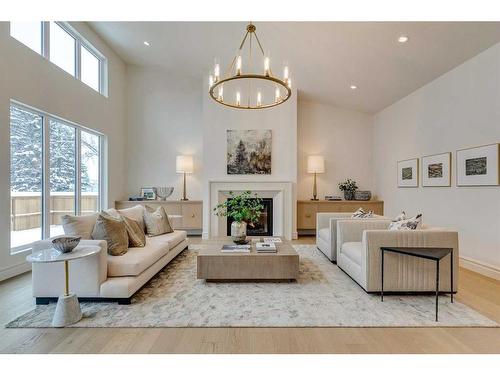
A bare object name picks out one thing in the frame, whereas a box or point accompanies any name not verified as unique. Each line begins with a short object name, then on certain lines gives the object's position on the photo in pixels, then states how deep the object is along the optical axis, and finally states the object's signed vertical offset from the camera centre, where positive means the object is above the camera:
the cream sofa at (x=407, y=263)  2.73 -0.78
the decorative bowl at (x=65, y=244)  2.23 -0.48
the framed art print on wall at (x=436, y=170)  4.07 +0.28
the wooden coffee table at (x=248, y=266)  3.12 -0.93
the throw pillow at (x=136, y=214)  4.03 -0.42
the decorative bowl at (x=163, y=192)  6.24 -0.13
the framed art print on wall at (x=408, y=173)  4.89 +0.27
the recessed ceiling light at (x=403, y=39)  3.46 +1.94
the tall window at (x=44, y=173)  3.63 +0.22
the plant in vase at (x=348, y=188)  6.28 -0.03
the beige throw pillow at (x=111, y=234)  2.90 -0.52
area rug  2.26 -1.14
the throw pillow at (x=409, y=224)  2.94 -0.42
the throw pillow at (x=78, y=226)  2.85 -0.43
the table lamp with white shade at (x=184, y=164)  6.13 +0.52
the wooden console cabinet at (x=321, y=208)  6.02 -0.48
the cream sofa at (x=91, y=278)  2.56 -0.90
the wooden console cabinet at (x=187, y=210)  6.04 -0.54
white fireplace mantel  5.96 -0.32
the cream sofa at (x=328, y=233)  4.03 -0.75
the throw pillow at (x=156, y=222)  4.12 -0.55
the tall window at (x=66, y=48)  3.79 +2.29
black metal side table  2.35 -0.60
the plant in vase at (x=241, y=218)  3.68 -0.43
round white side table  2.14 -0.96
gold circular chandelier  6.02 +2.21
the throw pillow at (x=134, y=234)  3.30 -0.60
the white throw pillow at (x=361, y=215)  4.18 -0.44
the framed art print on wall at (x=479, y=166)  3.29 +0.28
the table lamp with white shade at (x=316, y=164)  6.22 +0.53
